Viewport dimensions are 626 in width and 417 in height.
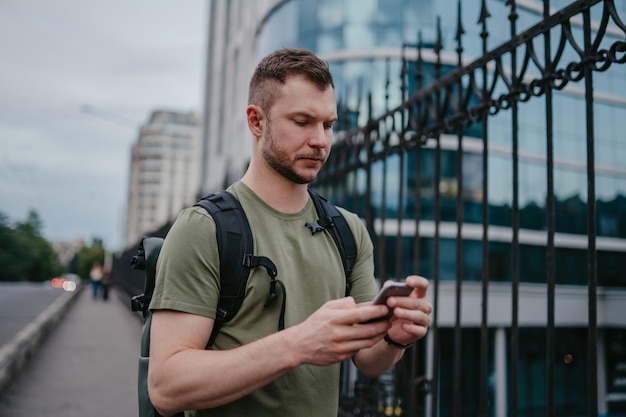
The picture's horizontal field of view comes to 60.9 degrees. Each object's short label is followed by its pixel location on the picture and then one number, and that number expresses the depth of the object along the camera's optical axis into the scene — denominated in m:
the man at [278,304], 1.32
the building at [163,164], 119.81
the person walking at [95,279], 26.14
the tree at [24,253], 66.19
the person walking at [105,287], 24.97
